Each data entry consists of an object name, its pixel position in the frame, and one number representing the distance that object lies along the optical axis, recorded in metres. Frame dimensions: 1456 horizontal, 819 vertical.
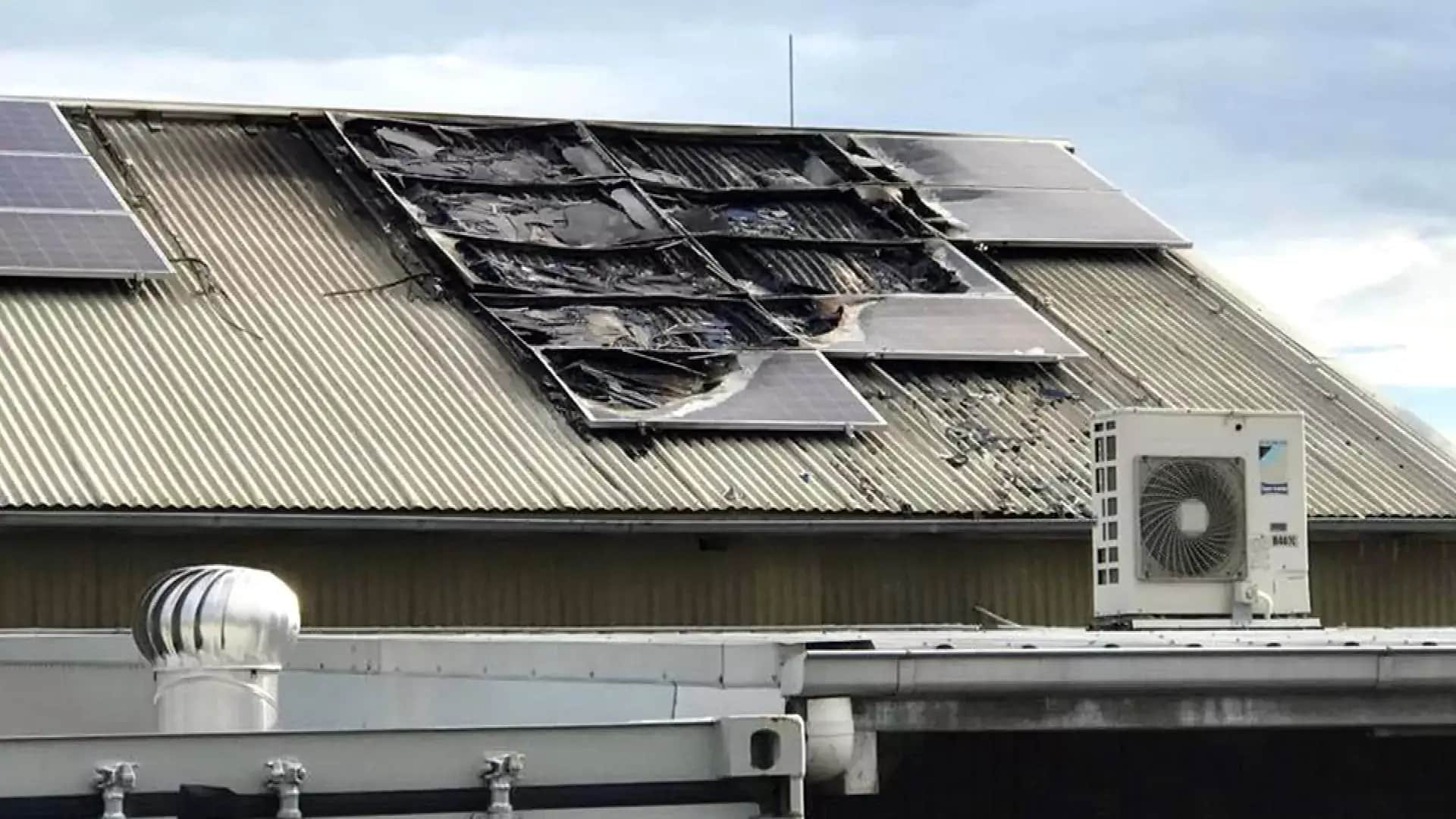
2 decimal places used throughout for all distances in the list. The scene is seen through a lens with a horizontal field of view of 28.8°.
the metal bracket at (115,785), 10.67
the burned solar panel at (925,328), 25.81
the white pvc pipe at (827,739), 12.11
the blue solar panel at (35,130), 26.38
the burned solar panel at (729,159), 29.16
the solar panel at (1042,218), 28.94
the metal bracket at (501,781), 11.23
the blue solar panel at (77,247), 24.11
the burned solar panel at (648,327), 24.80
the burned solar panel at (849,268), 27.00
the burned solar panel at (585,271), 25.73
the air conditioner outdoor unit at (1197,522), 17.39
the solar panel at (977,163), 30.41
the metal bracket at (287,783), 10.88
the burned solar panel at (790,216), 28.00
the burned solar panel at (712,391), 23.97
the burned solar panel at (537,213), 26.80
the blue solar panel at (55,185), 25.28
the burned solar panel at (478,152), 27.94
